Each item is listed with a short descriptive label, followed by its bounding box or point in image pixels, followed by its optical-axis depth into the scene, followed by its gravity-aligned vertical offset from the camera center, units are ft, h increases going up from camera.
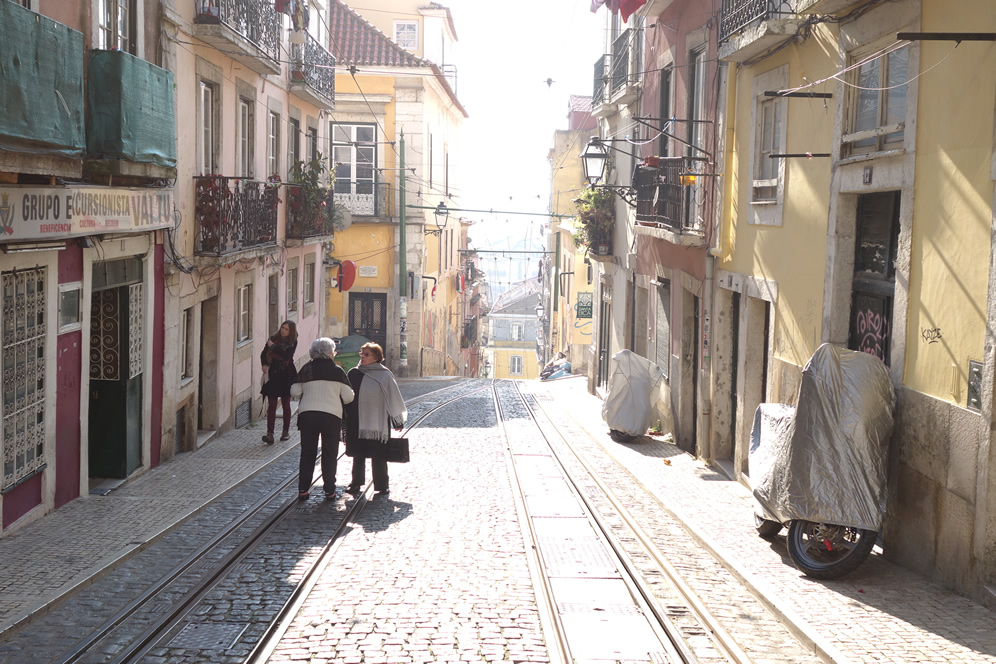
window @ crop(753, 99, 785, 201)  38.60 +3.91
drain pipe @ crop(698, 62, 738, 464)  43.86 -0.73
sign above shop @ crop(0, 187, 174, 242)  25.80 +0.49
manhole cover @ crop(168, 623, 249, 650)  19.52 -7.93
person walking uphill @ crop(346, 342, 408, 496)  33.47 -5.73
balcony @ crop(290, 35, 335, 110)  64.85 +10.71
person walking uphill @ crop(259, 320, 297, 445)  44.62 -5.70
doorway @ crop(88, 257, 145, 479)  36.86 -5.49
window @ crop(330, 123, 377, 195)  105.40 +7.96
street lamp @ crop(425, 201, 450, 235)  100.48 +2.57
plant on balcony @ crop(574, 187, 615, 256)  77.25 +1.98
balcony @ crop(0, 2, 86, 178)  23.66 +3.25
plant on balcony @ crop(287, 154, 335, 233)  65.21 +2.54
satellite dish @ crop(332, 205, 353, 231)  81.56 +1.40
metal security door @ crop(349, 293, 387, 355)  106.83 -8.19
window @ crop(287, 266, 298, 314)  70.28 -3.89
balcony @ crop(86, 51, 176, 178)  32.53 +3.77
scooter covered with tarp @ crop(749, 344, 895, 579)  23.88 -5.15
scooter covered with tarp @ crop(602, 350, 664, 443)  52.24 -7.85
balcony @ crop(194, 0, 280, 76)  44.39 +9.52
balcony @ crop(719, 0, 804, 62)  34.27 +7.79
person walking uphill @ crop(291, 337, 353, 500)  32.37 -5.29
